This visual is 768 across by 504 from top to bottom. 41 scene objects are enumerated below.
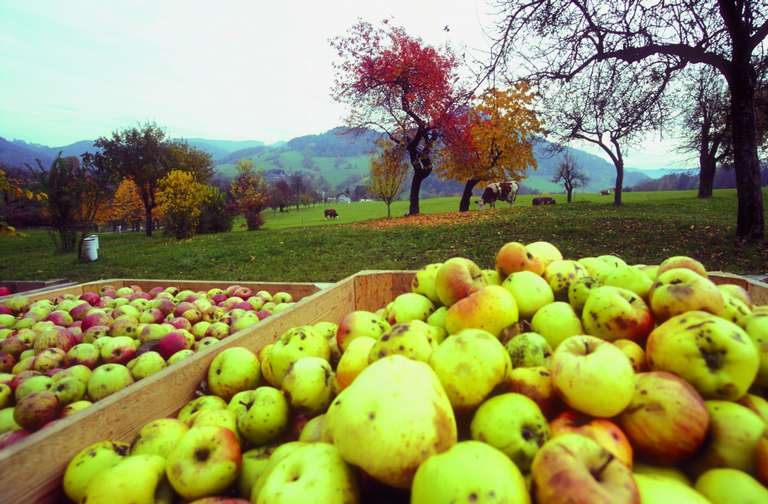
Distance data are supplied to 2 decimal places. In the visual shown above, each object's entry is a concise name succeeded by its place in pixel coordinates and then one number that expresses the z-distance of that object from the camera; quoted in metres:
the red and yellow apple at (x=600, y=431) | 0.36
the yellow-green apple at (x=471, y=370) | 0.43
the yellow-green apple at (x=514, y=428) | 0.38
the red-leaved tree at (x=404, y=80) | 18.17
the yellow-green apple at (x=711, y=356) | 0.40
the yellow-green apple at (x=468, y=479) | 0.30
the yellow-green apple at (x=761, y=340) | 0.44
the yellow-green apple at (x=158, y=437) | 0.46
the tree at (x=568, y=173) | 36.97
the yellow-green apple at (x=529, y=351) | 0.51
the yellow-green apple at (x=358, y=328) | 0.63
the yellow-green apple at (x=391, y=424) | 0.34
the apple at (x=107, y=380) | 0.68
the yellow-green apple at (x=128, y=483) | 0.38
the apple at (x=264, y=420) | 0.50
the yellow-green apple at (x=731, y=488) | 0.33
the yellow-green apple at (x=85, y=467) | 0.41
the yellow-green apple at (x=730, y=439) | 0.36
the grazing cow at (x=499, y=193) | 27.53
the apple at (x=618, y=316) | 0.52
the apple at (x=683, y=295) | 0.48
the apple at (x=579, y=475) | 0.29
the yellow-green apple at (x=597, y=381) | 0.38
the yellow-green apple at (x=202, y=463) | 0.39
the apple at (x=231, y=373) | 0.60
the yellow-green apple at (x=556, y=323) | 0.57
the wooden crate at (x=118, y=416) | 0.39
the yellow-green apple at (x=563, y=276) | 0.69
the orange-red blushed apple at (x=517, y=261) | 0.73
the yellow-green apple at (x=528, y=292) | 0.64
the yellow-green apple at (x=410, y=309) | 0.71
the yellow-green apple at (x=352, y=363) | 0.52
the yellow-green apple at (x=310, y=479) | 0.33
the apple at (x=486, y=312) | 0.56
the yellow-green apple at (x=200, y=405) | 0.55
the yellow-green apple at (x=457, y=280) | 0.66
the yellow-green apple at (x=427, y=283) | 0.76
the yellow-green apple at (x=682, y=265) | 0.63
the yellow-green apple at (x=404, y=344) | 0.49
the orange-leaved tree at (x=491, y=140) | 19.94
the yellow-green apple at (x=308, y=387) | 0.51
